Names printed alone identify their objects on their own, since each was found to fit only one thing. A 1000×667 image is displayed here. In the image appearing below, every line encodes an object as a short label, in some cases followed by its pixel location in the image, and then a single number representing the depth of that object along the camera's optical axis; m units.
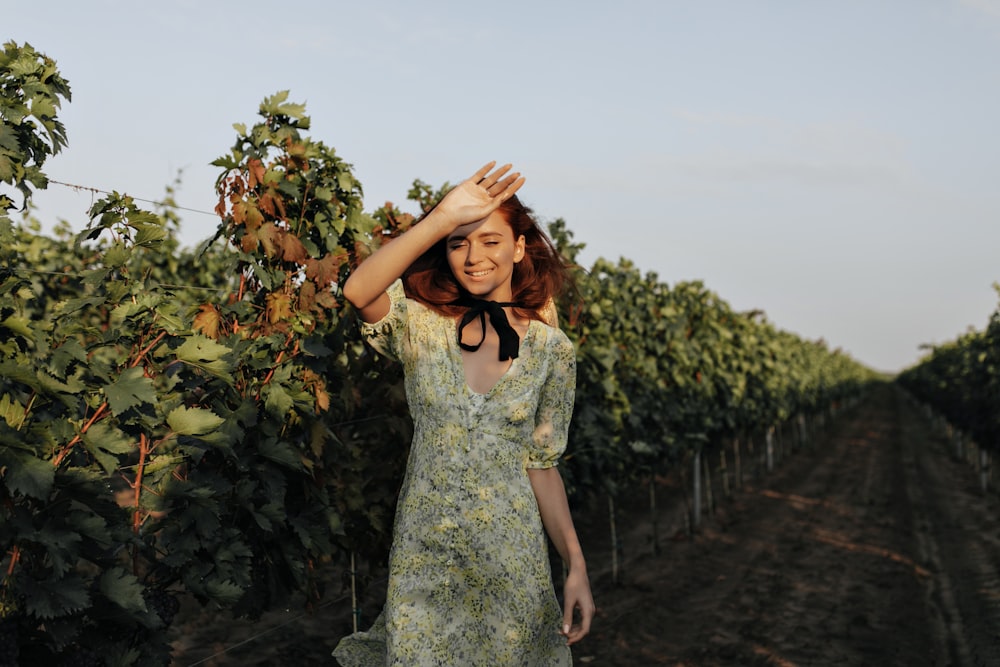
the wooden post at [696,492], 13.33
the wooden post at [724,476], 16.45
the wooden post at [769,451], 21.15
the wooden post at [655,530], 11.38
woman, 2.26
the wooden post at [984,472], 19.31
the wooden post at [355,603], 4.71
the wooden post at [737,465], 17.75
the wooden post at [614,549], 9.49
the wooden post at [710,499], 14.54
